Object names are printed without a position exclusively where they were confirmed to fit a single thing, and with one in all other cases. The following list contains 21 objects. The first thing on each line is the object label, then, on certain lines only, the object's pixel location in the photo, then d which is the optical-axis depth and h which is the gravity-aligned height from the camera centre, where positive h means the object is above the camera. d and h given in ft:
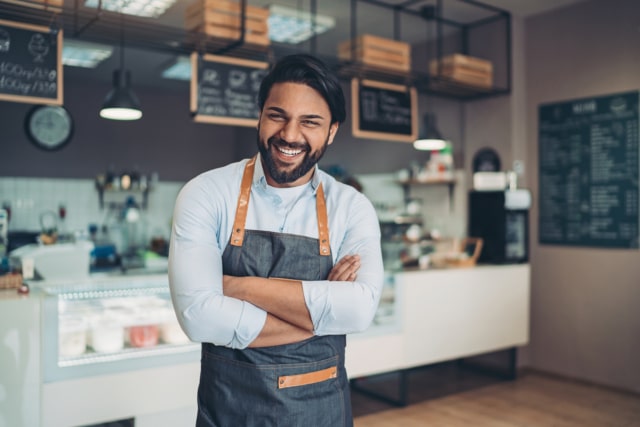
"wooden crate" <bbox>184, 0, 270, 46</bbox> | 11.75 +4.19
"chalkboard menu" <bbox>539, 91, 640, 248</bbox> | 14.57 +1.28
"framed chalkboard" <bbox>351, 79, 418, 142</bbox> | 14.29 +2.80
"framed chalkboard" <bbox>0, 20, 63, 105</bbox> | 10.32 +2.87
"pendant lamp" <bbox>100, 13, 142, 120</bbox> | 11.85 +2.46
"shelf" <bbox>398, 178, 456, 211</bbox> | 17.42 +1.16
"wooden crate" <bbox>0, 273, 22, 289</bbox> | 9.30 -0.97
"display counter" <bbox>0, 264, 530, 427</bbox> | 8.52 -2.22
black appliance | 15.67 -0.14
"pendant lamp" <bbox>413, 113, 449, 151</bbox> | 14.98 +2.16
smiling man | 4.60 -0.48
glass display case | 8.82 -1.80
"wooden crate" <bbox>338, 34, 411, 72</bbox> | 14.03 +4.17
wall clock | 21.98 +3.67
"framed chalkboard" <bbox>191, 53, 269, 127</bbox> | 12.15 +2.85
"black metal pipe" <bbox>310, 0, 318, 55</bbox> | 13.20 +4.43
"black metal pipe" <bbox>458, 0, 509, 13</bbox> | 15.44 +5.89
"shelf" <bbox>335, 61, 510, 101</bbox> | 14.37 +3.76
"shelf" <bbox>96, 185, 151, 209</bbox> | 23.58 +1.19
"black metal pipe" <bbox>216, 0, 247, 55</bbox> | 11.99 +4.09
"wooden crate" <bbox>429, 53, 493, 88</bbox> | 15.78 +4.17
